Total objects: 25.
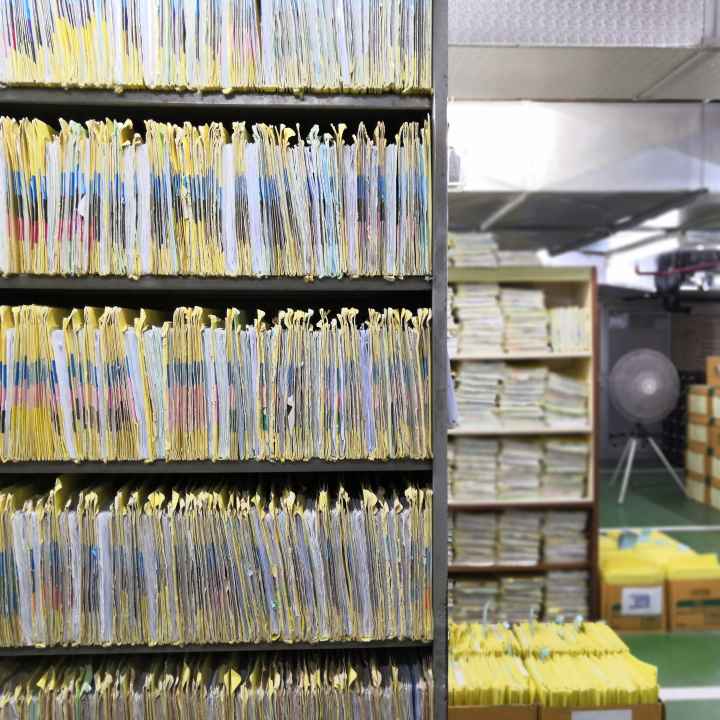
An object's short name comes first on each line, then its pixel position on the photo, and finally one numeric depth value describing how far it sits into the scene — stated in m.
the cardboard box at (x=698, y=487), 6.65
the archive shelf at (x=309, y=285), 1.43
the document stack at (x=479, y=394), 3.73
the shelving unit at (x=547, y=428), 3.61
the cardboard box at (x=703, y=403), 6.39
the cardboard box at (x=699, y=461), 6.61
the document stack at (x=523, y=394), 3.70
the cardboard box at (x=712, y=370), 6.44
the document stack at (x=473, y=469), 3.75
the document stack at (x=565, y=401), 3.67
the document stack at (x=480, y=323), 3.71
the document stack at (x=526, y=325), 3.68
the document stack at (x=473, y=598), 3.74
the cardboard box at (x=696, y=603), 3.77
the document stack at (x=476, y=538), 3.76
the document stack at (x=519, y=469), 3.72
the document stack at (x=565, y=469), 3.68
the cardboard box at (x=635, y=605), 3.76
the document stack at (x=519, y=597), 3.73
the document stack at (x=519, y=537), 3.72
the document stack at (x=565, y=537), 3.72
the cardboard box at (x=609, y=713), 2.24
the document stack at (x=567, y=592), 3.74
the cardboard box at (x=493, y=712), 2.26
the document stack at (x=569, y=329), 3.62
